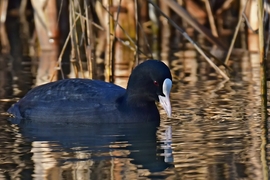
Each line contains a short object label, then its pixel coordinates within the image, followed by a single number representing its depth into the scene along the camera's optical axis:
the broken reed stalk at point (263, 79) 11.94
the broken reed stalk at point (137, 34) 14.50
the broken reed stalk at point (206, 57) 15.27
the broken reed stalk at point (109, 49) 15.02
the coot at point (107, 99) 13.04
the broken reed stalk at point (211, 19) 22.48
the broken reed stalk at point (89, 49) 14.67
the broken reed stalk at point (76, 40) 14.76
